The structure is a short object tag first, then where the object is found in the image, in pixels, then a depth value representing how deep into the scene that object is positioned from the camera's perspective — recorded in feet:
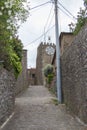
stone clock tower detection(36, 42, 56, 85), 71.43
